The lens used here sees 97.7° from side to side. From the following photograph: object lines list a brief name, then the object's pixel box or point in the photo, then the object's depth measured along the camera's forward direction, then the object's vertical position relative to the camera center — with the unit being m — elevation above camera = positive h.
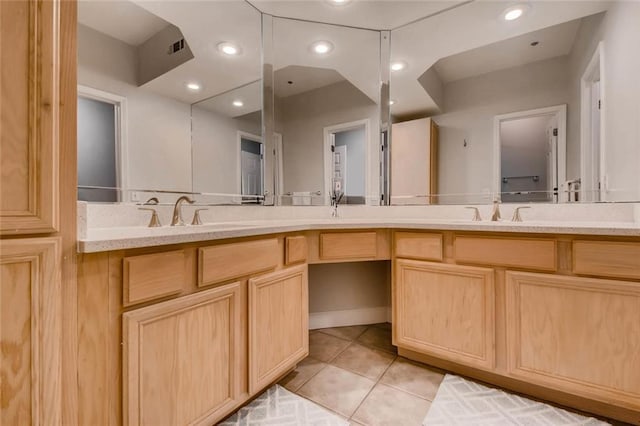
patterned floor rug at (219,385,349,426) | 1.26 -0.95
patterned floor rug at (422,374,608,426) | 1.25 -0.94
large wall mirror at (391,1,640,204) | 1.57 +0.71
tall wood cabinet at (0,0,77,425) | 0.68 -0.01
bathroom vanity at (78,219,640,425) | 0.85 -0.42
